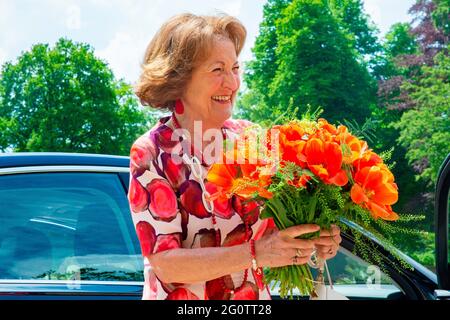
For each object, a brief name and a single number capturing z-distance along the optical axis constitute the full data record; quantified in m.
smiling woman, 2.30
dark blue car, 3.51
